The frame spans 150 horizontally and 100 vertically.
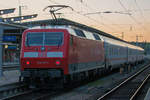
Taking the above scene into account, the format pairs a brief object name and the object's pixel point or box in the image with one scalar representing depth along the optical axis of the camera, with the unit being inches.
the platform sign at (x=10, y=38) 920.3
